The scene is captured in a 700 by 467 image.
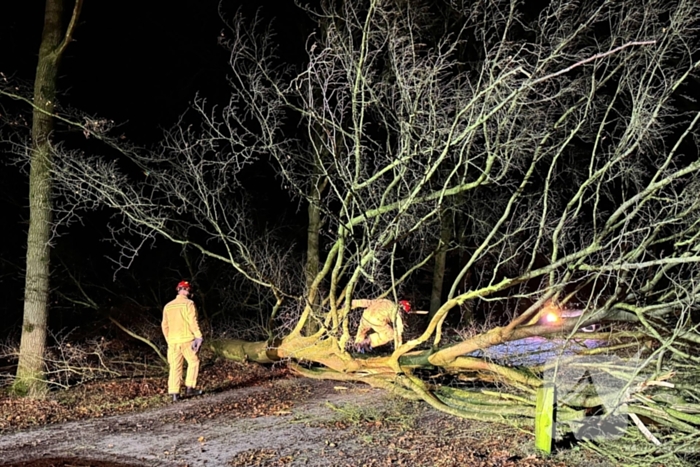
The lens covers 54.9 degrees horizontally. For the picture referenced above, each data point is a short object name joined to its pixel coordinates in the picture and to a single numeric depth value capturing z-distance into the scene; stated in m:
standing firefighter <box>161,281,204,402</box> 8.45
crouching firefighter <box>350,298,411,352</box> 9.88
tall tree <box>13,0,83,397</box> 8.66
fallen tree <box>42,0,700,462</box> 7.47
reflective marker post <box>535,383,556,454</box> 6.04
